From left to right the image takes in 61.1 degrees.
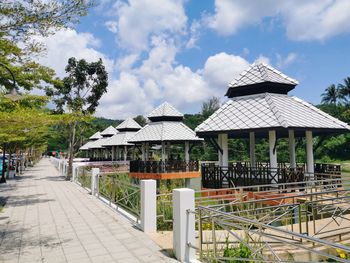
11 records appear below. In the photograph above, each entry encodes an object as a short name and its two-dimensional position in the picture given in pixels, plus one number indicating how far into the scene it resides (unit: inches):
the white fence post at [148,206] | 287.6
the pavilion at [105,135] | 1388.5
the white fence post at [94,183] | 539.3
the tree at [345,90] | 2245.1
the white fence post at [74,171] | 796.2
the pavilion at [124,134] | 1126.4
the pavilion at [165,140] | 778.8
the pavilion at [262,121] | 446.3
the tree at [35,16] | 252.9
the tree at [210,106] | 2522.1
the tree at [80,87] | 881.5
